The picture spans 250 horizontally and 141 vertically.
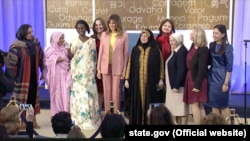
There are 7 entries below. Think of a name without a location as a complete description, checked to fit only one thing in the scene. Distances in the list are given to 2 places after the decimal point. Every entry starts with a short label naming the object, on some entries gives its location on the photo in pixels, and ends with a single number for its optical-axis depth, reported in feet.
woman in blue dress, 16.65
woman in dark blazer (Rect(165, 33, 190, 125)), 17.24
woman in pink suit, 18.38
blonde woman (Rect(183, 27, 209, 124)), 16.79
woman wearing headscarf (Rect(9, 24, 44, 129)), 17.95
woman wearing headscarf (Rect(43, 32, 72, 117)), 18.75
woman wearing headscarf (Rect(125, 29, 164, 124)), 17.28
